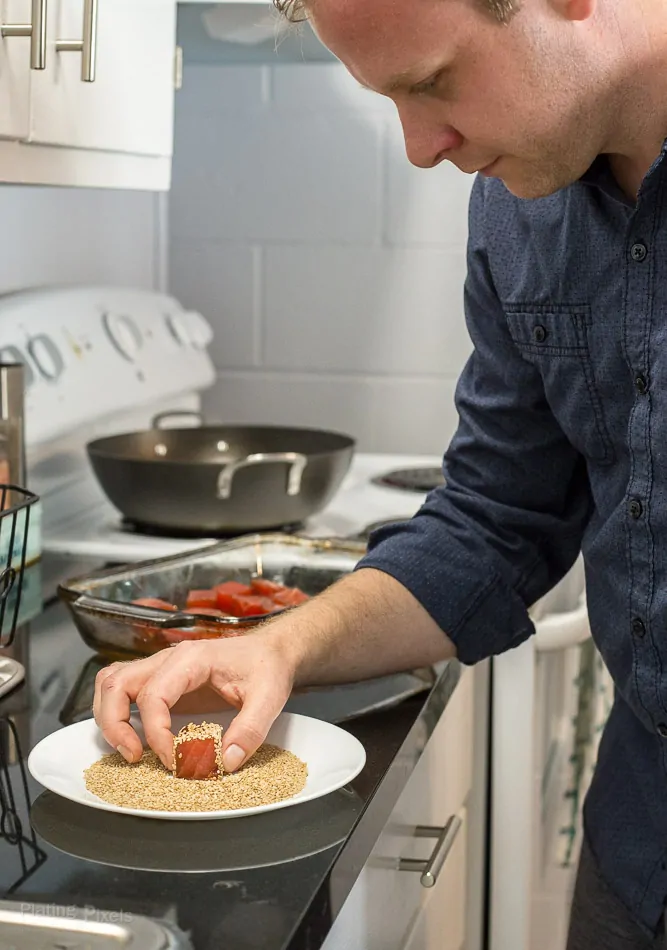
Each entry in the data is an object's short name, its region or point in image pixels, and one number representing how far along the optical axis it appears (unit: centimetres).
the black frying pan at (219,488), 165
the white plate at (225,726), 92
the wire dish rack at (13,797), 85
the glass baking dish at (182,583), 119
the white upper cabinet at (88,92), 119
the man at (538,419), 94
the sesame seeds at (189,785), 92
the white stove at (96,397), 172
